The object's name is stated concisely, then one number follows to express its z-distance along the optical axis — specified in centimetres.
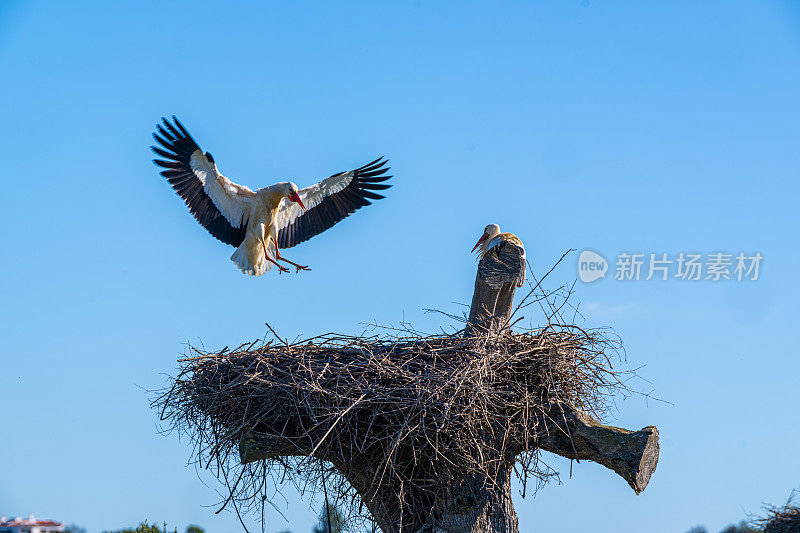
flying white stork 1836
